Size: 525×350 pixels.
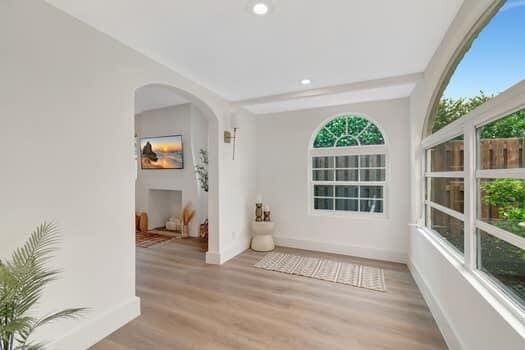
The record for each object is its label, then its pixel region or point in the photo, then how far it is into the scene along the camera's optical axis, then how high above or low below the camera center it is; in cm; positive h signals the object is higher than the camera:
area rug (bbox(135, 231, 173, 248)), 432 -132
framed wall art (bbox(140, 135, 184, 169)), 493 +50
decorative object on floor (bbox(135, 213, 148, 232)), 523 -109
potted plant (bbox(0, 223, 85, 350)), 90 -49
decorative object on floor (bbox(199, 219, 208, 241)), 444 -112
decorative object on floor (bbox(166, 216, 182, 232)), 532 -118
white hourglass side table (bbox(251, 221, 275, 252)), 388 -106
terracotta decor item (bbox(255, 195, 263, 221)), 402 -64
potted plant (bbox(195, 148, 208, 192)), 485 +10
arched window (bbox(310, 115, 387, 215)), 361 +12
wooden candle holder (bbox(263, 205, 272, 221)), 400 -71
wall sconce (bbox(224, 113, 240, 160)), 349 +76
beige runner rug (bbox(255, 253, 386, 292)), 278 -131
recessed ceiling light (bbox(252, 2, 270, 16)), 157 +118
